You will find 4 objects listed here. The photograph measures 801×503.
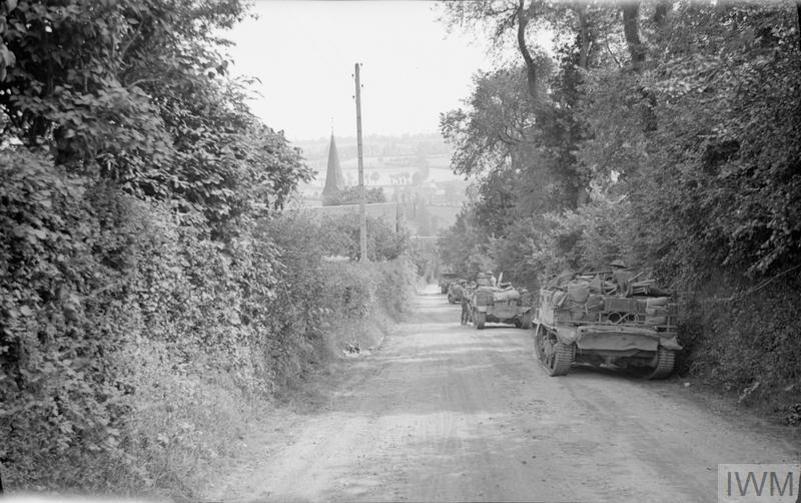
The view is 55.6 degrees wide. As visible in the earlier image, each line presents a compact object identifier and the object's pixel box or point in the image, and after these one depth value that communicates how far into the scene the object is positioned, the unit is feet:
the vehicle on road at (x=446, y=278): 232.24
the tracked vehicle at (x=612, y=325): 45.50
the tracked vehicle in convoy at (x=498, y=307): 93.56
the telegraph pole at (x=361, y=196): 94.73
